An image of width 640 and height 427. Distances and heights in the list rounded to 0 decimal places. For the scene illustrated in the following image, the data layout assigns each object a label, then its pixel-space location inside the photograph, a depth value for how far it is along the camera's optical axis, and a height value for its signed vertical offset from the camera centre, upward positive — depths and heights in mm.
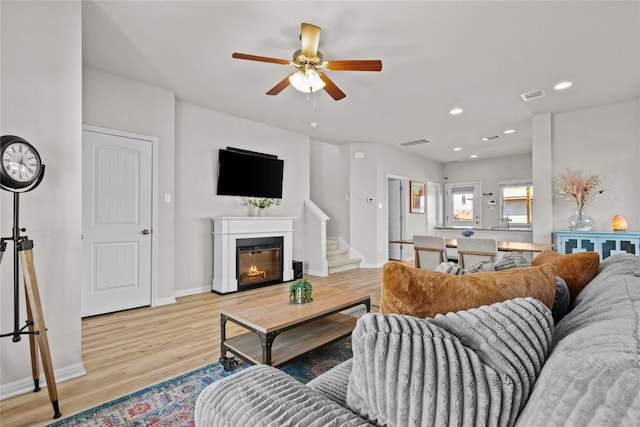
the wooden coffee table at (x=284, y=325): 1892 -718
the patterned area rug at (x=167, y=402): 1610 -1075
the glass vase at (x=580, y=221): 4219 -67
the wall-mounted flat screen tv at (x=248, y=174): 4457 +662
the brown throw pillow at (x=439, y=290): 766 -193
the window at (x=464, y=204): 8383 +339
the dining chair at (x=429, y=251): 3613 -423
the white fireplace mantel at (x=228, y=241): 4203 -347
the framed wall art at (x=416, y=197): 7555 +484
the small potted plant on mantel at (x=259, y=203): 4762 +210
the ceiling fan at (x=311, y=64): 2369 +1227
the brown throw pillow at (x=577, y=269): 1145 -202
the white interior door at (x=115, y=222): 3201 -63
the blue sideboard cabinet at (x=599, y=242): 3812 -334
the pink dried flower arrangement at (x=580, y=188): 4254 +403
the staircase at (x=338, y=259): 5872 -864
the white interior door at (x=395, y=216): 7547 +9
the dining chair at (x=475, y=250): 3223 -366
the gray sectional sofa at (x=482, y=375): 444 -274
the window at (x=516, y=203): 7713 +344
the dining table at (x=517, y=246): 3357 -352
